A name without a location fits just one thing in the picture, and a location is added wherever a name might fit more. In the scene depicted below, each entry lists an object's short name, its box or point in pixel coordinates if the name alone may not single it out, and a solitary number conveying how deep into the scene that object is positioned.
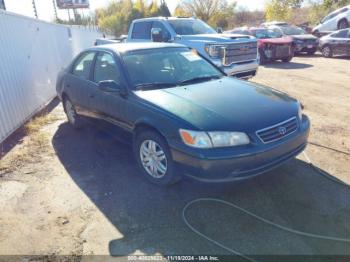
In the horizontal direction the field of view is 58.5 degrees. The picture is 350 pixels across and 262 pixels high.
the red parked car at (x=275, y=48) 13.95
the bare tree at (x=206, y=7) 40.44
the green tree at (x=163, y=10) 43.38
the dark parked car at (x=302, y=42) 16.39
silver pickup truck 8.38
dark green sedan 3.27
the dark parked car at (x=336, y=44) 14.65
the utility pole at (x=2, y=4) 7.98
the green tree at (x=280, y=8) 34.00
